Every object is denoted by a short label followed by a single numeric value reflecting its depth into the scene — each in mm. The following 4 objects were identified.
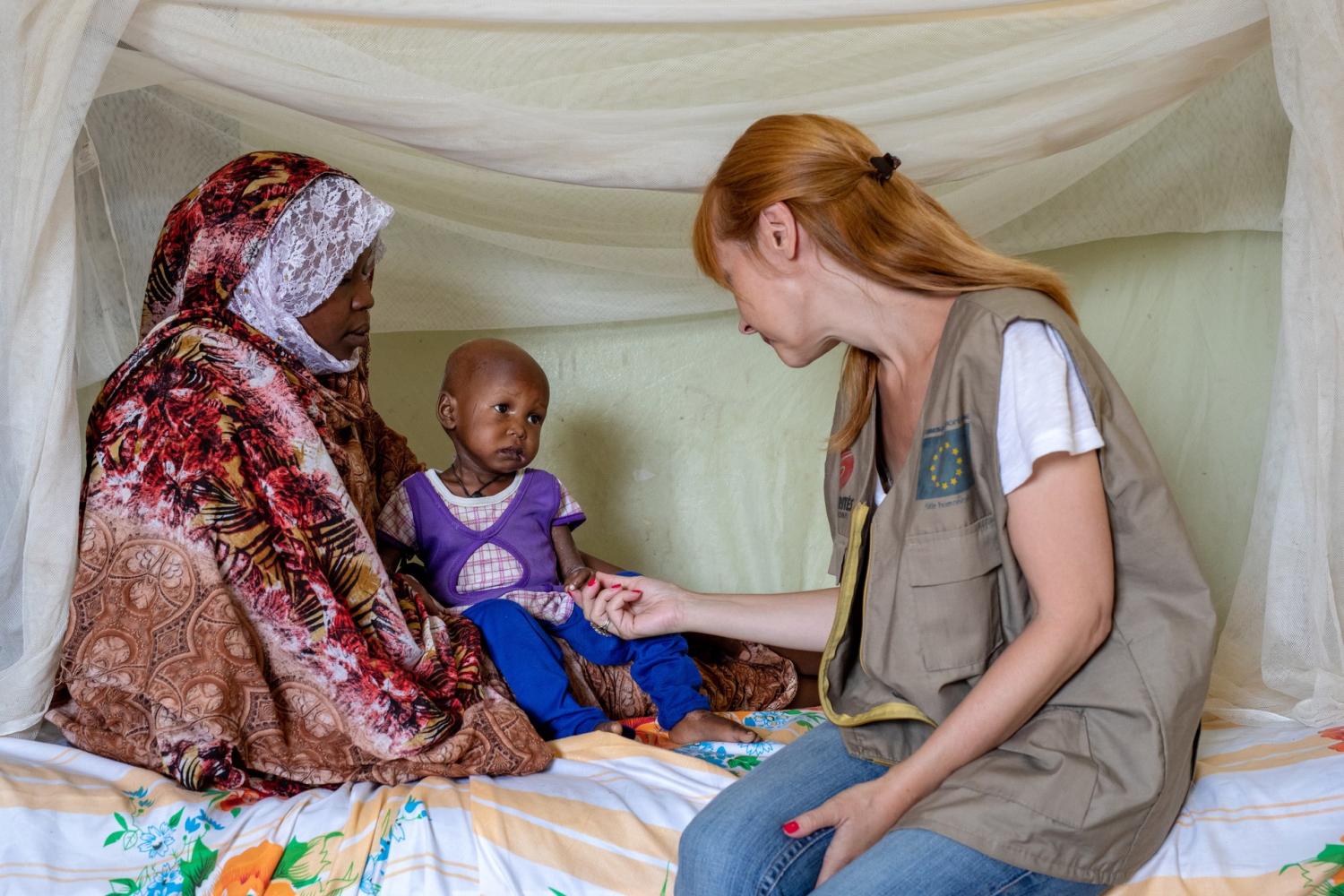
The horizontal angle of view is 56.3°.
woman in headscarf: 1895
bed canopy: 1842
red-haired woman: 1400
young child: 2281
